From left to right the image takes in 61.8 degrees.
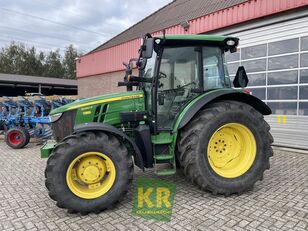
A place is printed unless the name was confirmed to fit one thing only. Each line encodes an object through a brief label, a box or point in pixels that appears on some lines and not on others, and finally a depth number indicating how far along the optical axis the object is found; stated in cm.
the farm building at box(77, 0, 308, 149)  652
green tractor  333
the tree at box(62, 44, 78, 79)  5303
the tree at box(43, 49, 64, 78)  5081
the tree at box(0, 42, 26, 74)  4625
